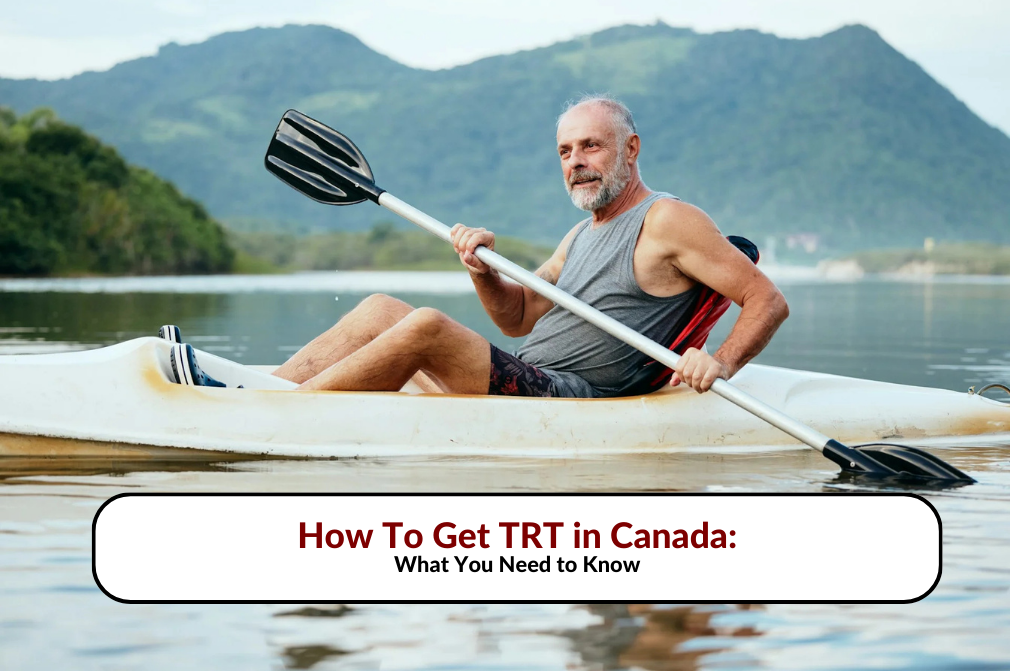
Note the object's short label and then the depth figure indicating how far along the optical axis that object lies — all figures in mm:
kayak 4695
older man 4504
